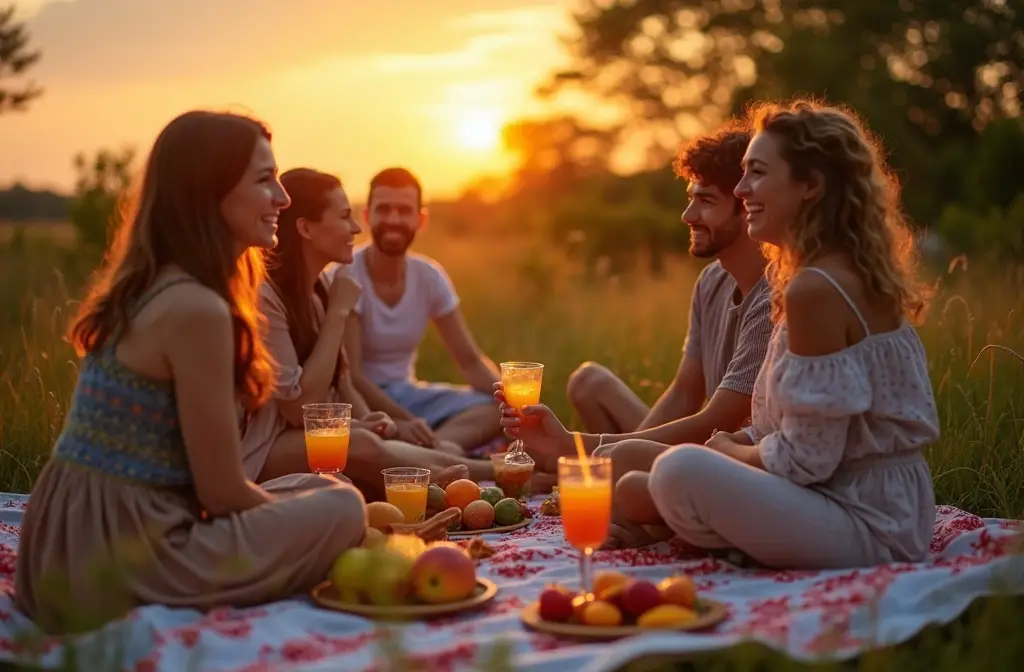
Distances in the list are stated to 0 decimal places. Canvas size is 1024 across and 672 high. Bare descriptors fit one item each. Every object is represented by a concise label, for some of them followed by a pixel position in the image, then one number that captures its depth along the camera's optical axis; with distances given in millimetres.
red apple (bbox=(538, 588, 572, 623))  3607
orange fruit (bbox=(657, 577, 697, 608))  3643
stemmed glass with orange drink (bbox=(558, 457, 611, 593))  3545
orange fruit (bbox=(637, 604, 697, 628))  3500
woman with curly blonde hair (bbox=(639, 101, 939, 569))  4020
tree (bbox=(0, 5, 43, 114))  14820
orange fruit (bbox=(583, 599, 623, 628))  3555
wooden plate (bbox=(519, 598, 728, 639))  3490
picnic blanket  3246
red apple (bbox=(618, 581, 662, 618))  3594
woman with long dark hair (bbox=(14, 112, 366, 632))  3682
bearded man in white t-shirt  7227
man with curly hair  5191
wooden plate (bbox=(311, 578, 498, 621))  3715
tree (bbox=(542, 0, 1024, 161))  20219
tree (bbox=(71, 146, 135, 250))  13492
